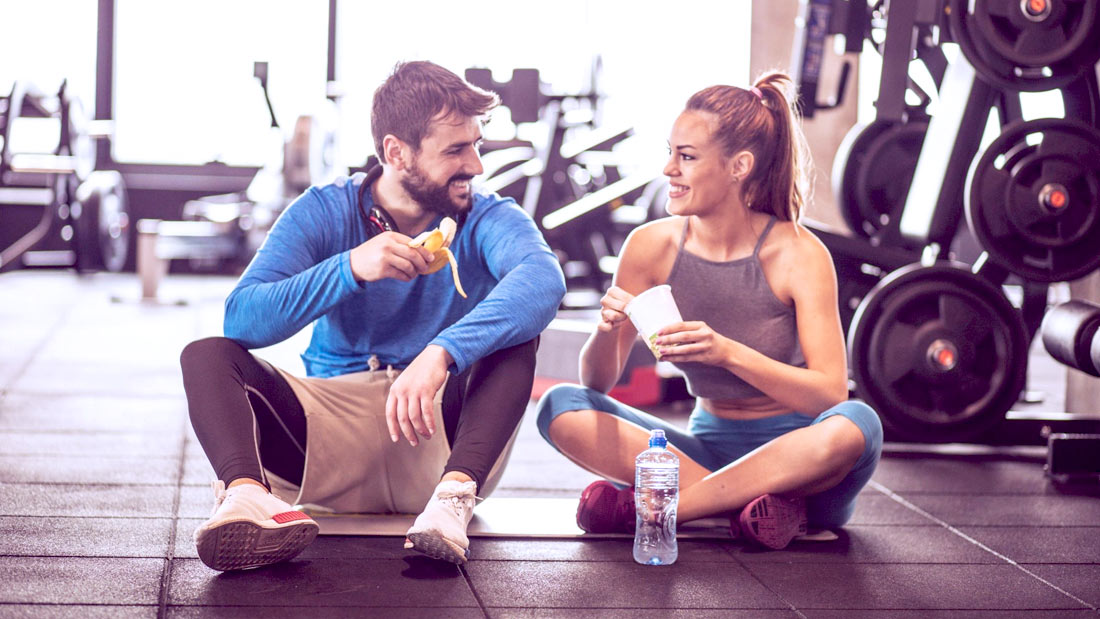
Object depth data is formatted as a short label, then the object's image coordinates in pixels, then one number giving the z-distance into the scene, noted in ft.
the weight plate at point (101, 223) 26.20
